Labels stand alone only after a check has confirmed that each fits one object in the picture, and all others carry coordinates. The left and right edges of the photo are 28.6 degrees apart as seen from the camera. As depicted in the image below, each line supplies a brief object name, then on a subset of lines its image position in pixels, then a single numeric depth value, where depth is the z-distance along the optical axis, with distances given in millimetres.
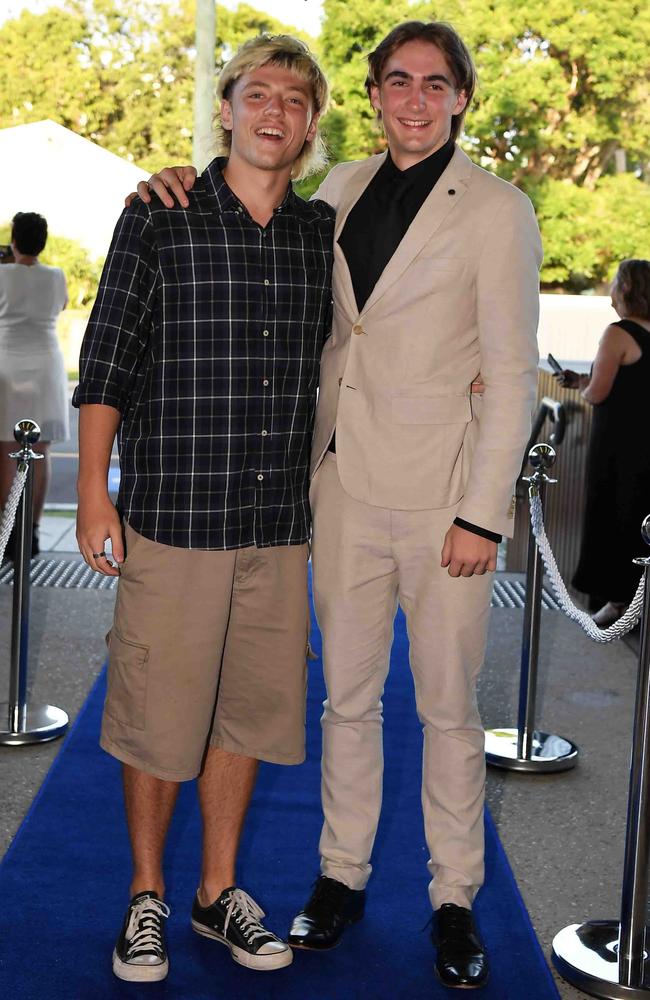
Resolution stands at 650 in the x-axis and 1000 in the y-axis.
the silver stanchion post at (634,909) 2744
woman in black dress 5367
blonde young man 2531
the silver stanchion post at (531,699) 4039
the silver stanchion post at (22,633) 4031
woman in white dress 6441
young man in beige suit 2607
